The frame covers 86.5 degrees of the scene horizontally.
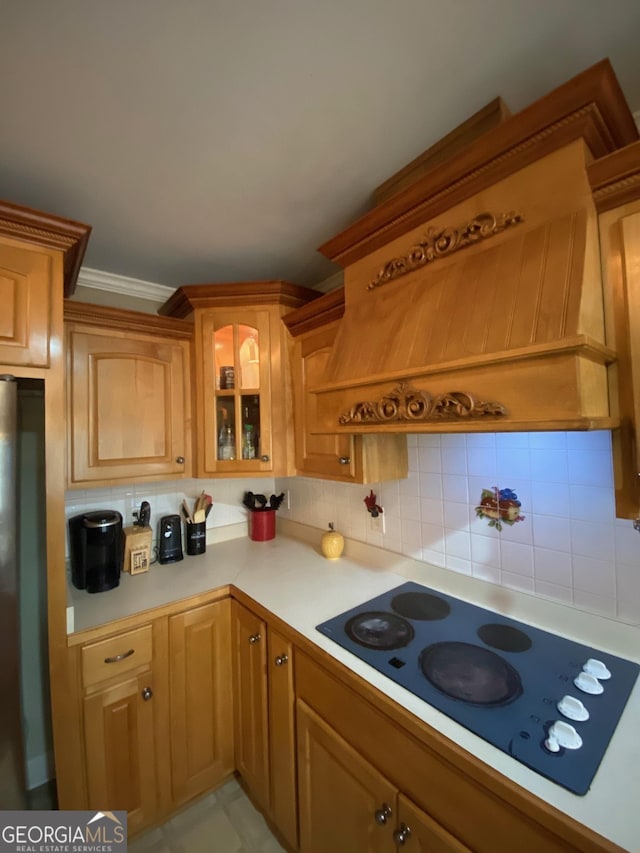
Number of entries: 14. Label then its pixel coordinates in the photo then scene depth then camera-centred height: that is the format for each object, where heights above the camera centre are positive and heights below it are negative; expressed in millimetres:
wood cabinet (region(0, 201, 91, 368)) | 997 +513
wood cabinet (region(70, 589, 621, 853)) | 683 -881
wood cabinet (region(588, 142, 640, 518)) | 673 +280
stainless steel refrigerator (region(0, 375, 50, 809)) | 1435 -478
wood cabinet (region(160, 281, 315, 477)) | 1614 +307
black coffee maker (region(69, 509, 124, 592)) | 1380 -442
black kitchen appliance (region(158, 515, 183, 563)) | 1674 -478
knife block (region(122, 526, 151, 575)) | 1547 -490
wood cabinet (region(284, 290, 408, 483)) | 1315 +0
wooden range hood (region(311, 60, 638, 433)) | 658 +337
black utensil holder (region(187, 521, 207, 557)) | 1795 -515
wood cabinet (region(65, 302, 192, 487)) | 1387 +213
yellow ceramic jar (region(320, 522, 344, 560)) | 1667 -527
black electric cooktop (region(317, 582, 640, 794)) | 678 -620
